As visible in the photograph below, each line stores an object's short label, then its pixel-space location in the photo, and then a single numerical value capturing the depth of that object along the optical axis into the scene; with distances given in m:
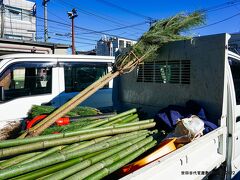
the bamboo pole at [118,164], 1.61
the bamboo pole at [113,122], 2.38
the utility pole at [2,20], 14.45
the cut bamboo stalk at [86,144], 1.85
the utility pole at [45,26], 17.23
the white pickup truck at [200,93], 2.00
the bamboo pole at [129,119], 2.56
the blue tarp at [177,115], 2.41
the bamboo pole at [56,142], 1.67
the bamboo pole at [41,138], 1.71
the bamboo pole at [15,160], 1.58
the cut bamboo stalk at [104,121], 2.27
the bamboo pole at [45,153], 1.65
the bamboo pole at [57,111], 2.27
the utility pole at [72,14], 18.62
